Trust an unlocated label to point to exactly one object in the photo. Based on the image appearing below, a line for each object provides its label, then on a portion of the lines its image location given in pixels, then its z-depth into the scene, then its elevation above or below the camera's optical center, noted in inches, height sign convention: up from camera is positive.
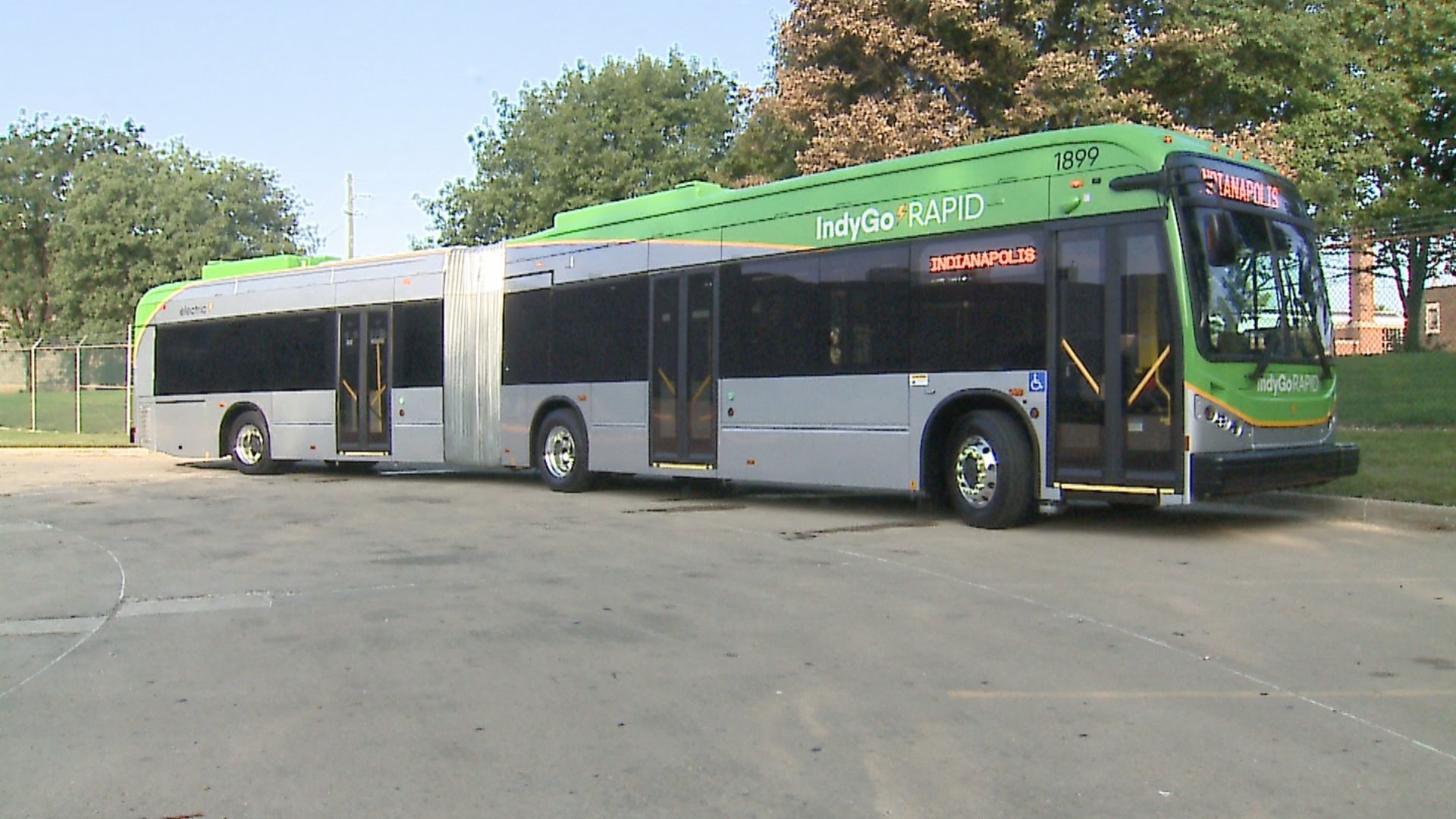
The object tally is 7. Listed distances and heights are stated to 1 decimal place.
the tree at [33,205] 2333.9 +374.6
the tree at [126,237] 2096.5 +283.1
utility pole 1801.2 +279.5
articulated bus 394.3 +27.8
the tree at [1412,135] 943.0 +259.2
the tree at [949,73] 802.2 +225.9
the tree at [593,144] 1401.3 +302.9
